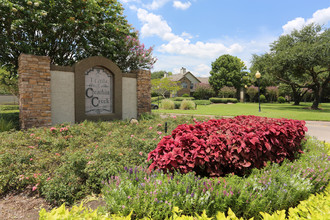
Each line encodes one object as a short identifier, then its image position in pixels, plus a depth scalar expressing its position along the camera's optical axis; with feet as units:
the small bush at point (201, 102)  112.68
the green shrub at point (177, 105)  83.10
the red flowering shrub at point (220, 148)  9.56
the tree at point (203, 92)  158.81
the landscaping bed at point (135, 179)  7.38
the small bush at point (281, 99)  148.77
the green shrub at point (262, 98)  151.26
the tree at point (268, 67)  79.78
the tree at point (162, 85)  115.10
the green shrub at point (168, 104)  79.65
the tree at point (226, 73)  164.86
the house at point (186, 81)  174.68
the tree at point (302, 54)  68.59
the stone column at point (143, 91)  34.22
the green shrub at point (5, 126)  22.86
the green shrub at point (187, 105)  76.28
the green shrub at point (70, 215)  5.67
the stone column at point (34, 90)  23.32
